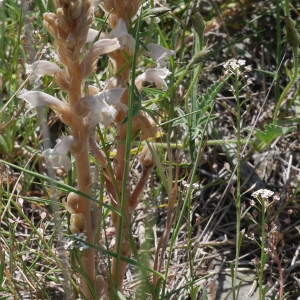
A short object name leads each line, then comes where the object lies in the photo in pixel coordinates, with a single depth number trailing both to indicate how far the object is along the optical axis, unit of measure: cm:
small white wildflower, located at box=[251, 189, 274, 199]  62
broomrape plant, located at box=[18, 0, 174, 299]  59
